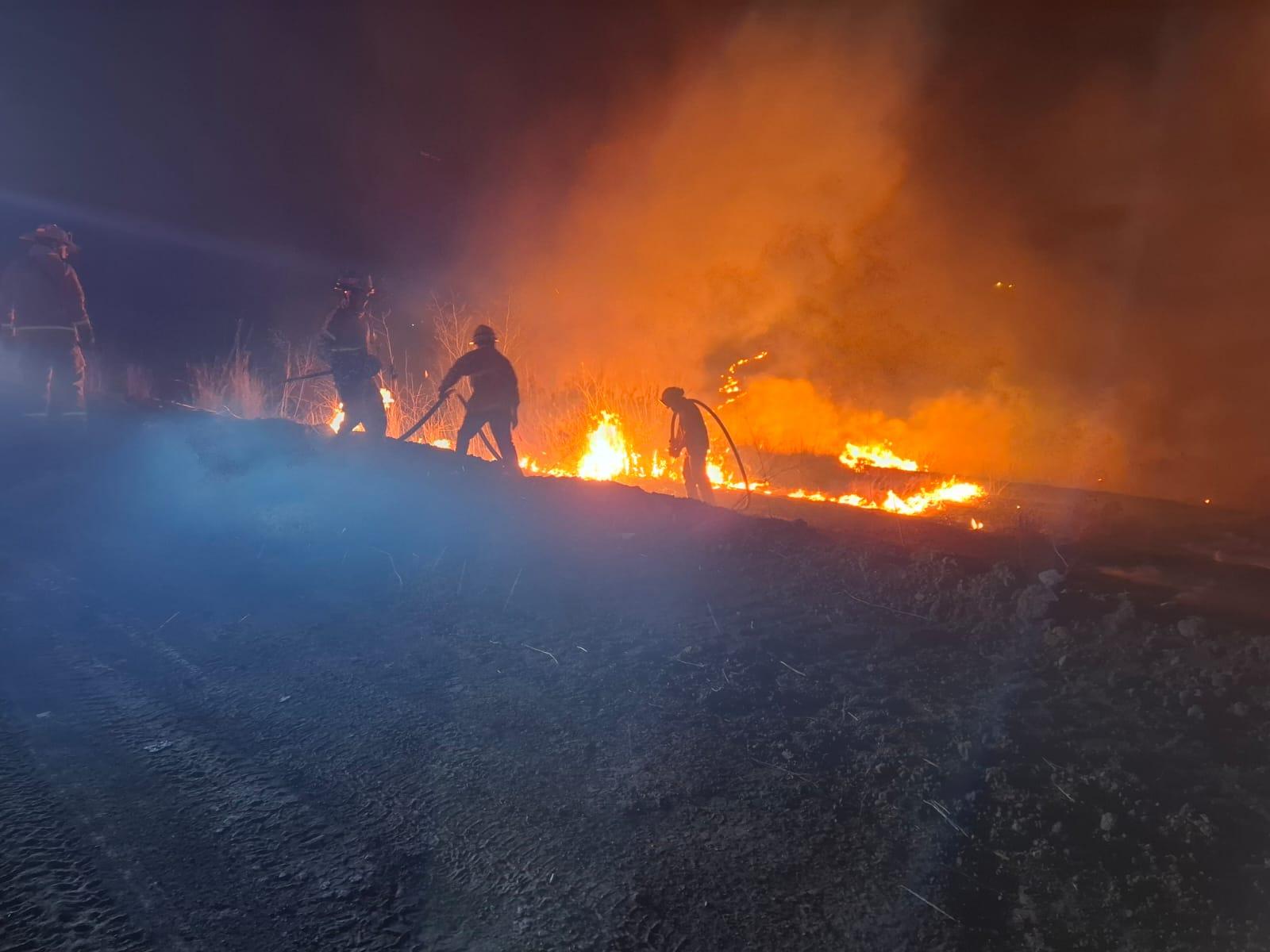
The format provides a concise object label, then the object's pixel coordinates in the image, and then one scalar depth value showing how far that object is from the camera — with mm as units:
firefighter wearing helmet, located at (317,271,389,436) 9875
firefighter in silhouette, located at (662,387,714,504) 11008
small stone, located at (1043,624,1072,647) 4592
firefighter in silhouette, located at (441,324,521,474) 10055
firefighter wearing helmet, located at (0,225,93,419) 10172
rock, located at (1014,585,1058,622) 4836
